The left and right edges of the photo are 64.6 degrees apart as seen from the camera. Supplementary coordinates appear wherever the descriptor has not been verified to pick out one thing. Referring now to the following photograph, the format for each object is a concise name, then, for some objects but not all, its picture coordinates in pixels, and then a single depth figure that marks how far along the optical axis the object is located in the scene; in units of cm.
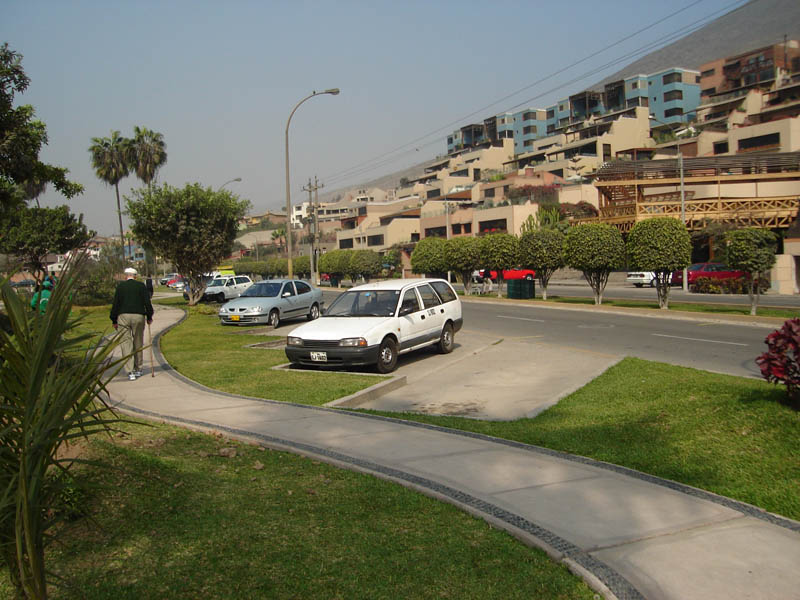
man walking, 1052
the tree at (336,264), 6001
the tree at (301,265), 7488
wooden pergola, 4469
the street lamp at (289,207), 2633
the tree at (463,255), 3434
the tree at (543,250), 3023
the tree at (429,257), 3750
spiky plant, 240
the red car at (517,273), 4453
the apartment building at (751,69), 9125
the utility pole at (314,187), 6250
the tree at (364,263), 5797
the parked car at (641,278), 4197
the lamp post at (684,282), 3612
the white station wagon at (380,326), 1144
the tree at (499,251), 3225
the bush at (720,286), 3238
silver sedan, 2055
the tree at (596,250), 2550
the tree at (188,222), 2833
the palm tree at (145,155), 4975
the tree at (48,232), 3500
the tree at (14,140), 1098
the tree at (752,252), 1995
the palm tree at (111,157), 4934
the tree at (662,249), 2283
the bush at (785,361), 613
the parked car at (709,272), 3397
